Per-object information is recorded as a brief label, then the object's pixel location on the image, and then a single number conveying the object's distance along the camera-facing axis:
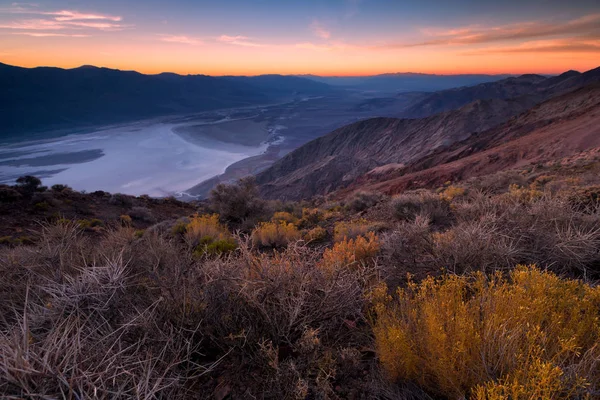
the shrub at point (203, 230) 6.84
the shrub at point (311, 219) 8.72
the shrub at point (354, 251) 3.78
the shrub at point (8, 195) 13.23
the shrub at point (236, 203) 10.88
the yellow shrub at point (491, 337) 1.74
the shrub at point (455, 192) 8.87
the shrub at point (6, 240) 9.21
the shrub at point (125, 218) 12.48
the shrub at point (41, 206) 13.24
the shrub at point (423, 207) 6.29
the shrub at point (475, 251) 3.27
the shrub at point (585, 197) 4.88
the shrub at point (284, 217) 9.11
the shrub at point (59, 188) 16.02
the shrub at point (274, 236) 6.41
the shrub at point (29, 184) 14.64
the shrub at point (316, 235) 6.60
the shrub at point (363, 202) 10.77
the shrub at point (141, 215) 14.21
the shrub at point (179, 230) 8.15
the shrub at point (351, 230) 5.87
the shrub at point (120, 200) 16.08
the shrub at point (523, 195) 5.55
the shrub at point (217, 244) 5.62
